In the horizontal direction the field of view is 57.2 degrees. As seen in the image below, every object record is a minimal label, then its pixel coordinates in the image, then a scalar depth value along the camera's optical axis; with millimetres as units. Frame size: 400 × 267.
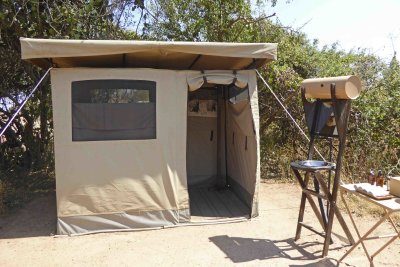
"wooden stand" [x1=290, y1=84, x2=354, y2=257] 3328
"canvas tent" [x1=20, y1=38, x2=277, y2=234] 4051
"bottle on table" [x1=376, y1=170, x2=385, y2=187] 3285
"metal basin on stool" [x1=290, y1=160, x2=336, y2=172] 3395
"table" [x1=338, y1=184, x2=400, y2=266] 2794
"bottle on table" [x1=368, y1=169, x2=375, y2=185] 3337
